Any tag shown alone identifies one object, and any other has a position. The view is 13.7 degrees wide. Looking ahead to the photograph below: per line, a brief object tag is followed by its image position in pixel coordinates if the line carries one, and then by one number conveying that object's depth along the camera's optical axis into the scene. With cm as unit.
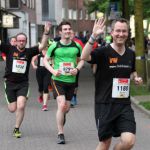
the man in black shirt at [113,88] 690
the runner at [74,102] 1553
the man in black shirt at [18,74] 1047
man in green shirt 967
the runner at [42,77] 1440
